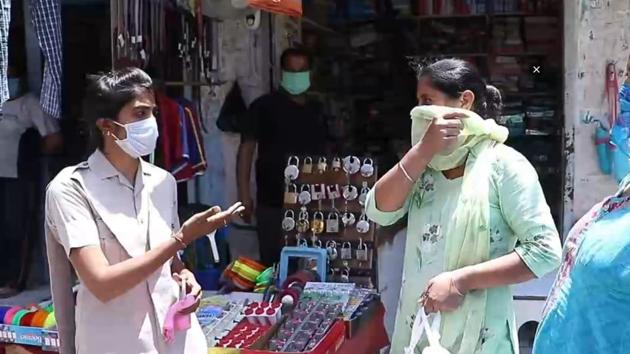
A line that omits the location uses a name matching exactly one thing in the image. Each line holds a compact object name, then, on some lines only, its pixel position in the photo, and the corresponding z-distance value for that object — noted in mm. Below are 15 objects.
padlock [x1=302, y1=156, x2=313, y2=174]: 4172
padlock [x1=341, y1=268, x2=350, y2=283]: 4023
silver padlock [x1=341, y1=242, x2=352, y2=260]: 4062
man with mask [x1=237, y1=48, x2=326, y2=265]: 4895
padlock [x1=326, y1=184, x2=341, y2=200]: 4109
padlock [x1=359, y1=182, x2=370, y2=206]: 4062
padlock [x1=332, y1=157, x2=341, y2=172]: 4125
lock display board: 4051
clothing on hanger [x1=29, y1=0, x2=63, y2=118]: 4176
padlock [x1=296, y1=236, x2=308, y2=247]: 4129
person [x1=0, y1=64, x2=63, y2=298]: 5191
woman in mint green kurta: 1945
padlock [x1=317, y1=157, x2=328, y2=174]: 4141
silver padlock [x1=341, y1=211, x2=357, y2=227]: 4078
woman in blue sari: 1409
